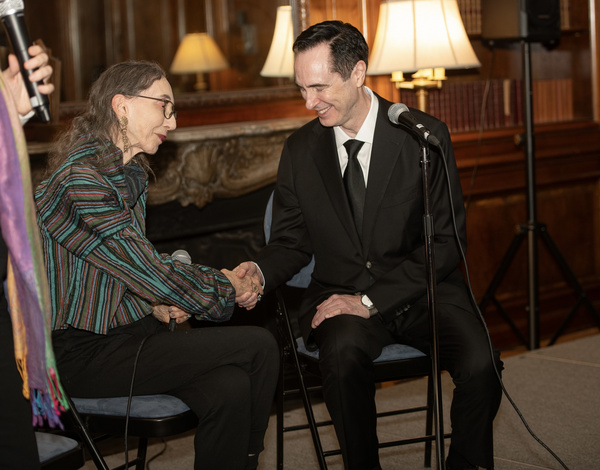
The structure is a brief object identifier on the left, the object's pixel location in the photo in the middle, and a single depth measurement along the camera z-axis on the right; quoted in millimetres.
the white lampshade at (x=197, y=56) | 5044
